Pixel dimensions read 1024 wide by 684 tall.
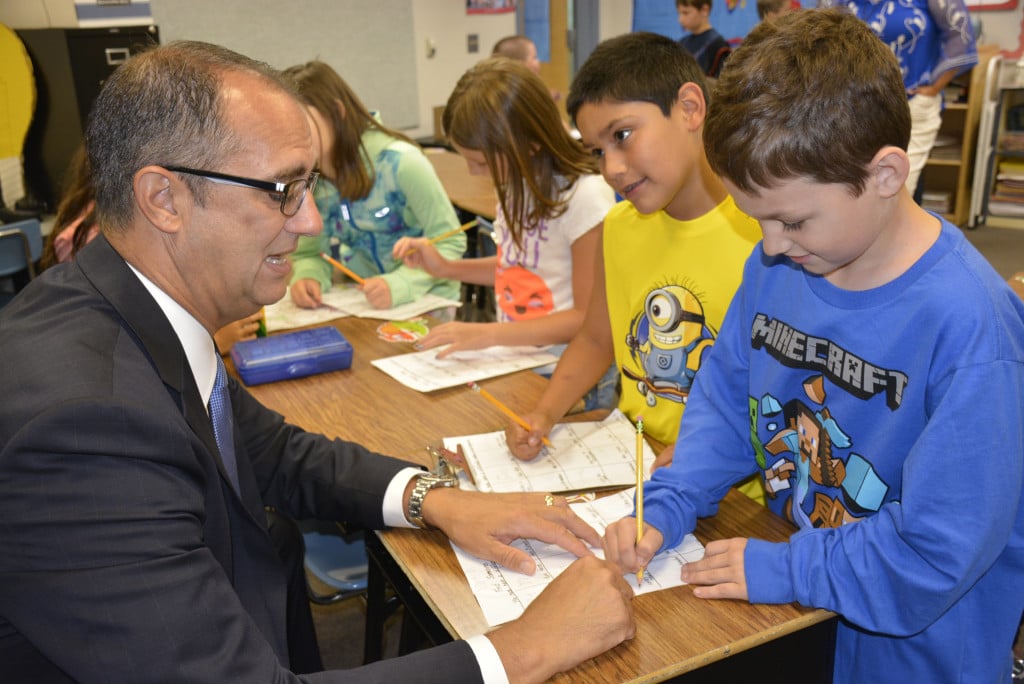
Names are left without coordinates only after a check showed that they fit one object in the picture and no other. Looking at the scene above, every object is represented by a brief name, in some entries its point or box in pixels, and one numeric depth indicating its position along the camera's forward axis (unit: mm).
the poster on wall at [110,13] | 4684
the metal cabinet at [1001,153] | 5754
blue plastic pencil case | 1942
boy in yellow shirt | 1555
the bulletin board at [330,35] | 5410
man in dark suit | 882
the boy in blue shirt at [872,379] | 955
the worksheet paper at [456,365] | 1912
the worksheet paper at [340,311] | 2367
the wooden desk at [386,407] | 1681
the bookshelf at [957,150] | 5762
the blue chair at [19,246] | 3223
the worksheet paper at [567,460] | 1433
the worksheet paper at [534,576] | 1131
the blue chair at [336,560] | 1913
